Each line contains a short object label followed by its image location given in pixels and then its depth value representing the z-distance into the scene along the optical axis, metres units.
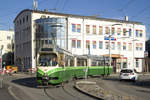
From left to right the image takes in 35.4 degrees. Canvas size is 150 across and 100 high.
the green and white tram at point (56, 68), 16.84
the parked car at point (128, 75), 25.94
